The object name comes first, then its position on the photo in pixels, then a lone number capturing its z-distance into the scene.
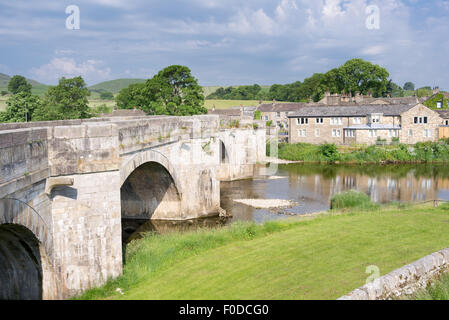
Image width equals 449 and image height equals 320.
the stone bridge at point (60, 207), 10.70
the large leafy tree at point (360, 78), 85.94
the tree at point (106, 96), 169.25
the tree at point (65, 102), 54.59
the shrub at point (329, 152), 49.94
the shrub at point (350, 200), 25.63
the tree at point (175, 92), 58.07
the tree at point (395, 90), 99.22
